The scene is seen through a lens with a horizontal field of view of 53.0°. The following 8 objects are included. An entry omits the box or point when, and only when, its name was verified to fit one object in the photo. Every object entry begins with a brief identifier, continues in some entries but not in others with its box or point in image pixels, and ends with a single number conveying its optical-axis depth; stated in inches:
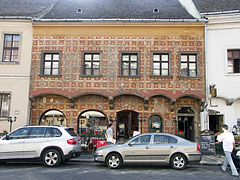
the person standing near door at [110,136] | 484.1
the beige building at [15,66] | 659.4
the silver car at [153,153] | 384.5
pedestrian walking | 364.5
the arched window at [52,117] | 673.0
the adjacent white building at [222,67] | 642.2
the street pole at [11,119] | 630.4
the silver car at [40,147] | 395.5
